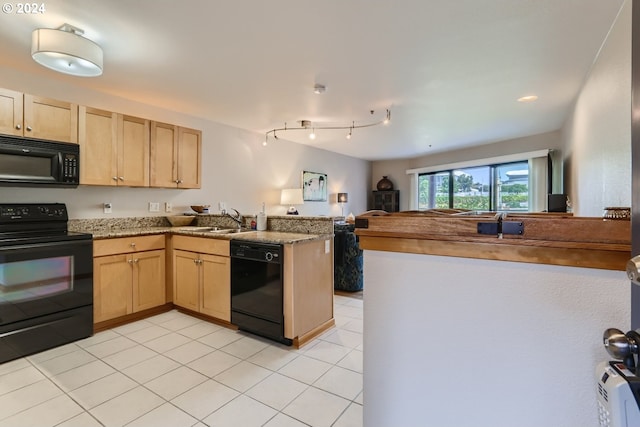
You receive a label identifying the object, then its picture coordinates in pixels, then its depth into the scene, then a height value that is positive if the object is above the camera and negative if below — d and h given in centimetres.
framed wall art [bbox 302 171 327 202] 602 +52
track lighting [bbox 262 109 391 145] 433 +131
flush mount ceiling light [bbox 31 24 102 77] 200 +109
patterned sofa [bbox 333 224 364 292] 396 -64
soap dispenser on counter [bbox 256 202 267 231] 331 -12
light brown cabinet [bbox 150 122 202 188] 336 +64
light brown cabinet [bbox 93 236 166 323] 277 -64
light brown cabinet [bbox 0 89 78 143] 241 +80
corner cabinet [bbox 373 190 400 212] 764 +30
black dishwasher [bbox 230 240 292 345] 251 -68
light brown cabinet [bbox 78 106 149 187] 284 +63
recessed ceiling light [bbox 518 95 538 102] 338 +131
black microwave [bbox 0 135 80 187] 238 +40
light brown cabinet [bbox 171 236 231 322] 286 -65
